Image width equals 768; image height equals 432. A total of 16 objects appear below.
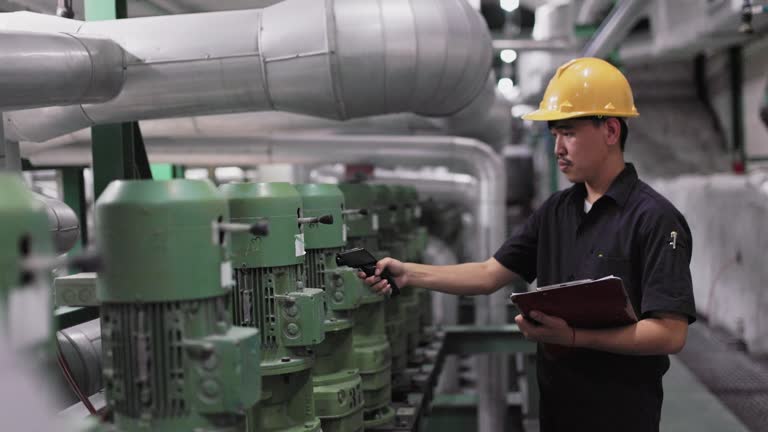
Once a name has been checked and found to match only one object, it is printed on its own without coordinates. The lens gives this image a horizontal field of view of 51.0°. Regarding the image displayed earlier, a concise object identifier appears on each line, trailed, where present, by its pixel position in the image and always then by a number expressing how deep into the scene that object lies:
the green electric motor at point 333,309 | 2.48
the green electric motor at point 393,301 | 3.65
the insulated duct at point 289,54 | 2.34
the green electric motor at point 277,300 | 2.04
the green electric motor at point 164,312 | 1.41
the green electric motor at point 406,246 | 3.98
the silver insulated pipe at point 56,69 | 2.02
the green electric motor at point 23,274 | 0.98
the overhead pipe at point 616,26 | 3.63
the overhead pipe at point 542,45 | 5.78
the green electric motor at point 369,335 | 3.03
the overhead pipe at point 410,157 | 4.79
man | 1.89
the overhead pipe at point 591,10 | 6.00
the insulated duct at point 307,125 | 4.12
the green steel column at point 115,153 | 2.99
